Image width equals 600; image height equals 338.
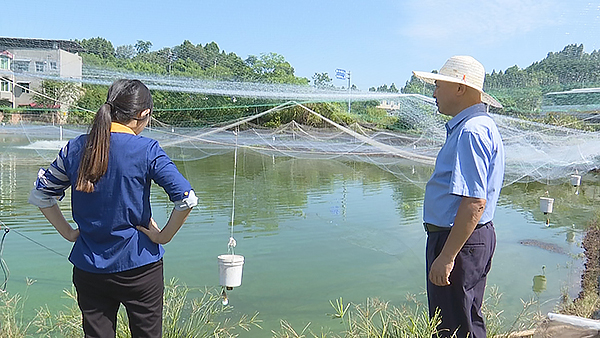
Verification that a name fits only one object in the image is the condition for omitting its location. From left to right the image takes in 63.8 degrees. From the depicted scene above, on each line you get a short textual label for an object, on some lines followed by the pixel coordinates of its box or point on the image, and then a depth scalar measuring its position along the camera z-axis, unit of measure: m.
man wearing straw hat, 1.64
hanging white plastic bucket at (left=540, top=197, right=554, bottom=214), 7.01
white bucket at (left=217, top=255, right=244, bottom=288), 3.08
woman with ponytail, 1.46
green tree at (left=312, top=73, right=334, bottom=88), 27.23
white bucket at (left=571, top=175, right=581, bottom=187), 9.90
